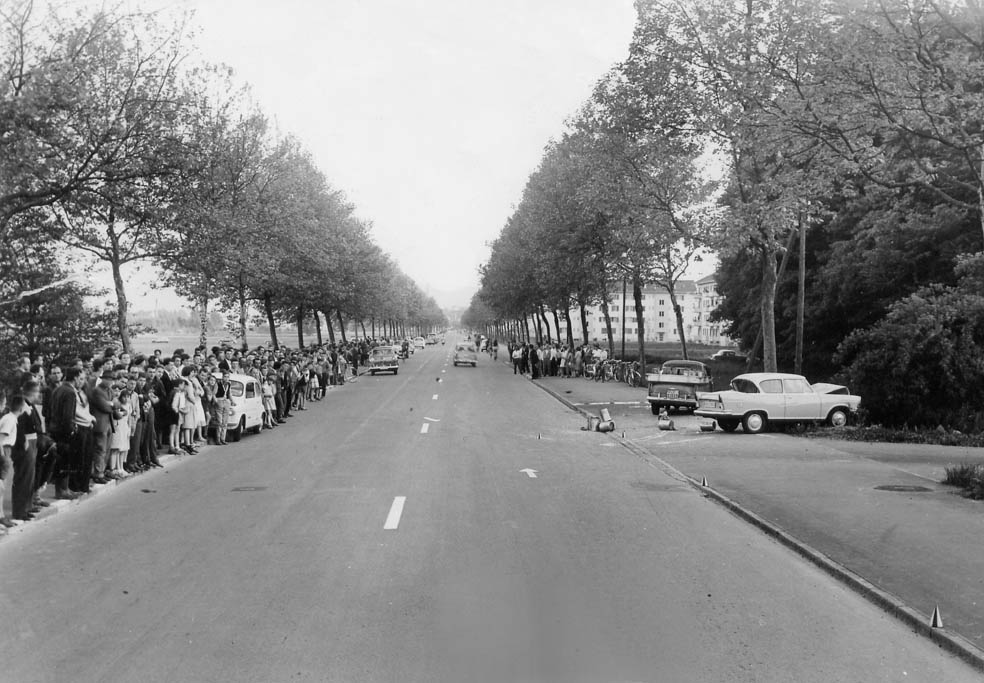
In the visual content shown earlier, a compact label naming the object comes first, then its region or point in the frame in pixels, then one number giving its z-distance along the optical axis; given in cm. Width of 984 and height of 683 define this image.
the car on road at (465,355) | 6272
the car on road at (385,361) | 5256
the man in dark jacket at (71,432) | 1138
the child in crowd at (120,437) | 1354
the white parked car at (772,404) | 2139
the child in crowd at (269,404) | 2334
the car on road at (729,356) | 7332
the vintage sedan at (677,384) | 2681
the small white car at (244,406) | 2014
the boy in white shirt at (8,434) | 948
